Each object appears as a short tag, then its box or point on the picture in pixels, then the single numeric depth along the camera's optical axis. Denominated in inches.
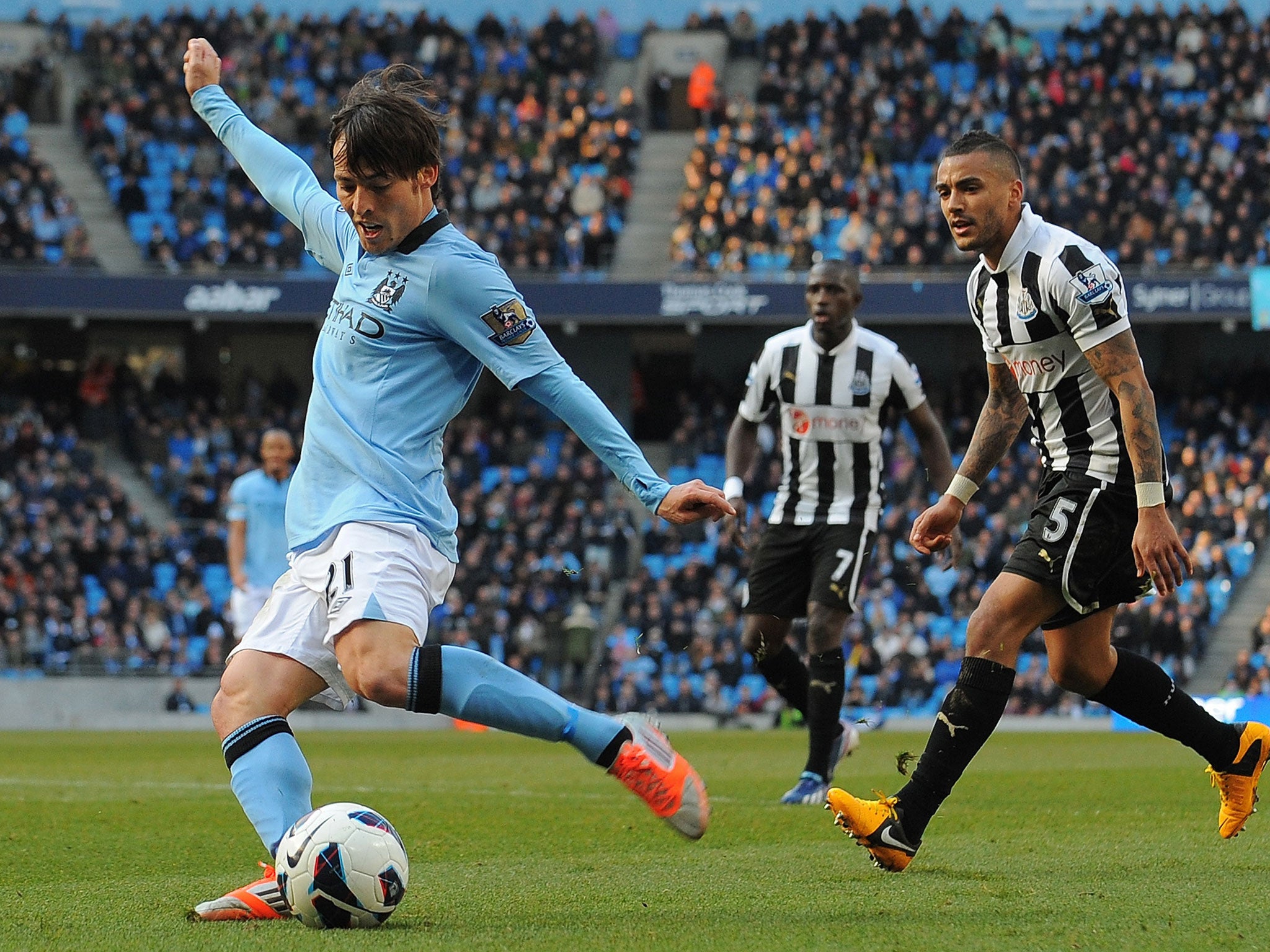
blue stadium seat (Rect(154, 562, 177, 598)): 946.7
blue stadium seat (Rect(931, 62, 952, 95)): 1177.4
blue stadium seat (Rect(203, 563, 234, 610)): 954.7
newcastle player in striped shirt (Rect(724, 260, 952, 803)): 335.0
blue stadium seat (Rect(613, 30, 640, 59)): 1268.5
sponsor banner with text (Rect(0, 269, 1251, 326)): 998.4
